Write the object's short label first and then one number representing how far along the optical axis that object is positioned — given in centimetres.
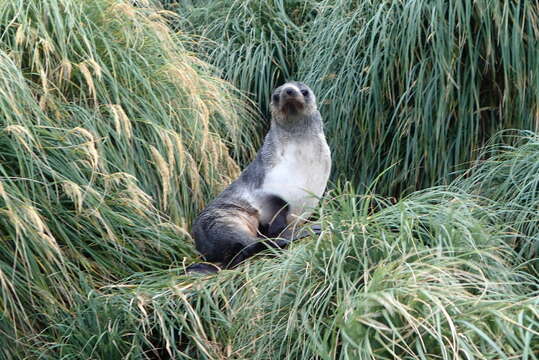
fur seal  968
